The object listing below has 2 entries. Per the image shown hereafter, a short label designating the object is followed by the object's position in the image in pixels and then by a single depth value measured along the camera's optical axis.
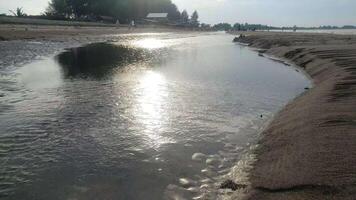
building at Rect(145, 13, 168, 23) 161.81
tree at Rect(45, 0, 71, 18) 107.38
